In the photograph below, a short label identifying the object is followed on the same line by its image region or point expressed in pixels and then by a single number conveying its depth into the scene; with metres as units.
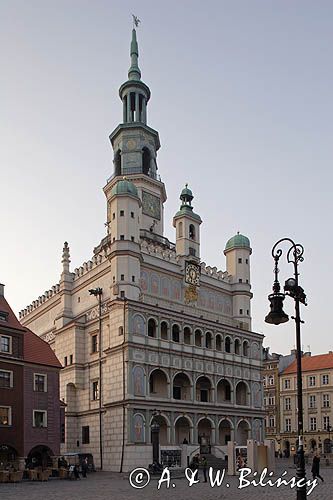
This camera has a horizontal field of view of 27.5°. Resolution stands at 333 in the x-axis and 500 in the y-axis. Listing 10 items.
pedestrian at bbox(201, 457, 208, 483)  44.80
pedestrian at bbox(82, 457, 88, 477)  52.59
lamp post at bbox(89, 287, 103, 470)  64.94
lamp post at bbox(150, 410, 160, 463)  59.22
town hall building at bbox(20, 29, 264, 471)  63.94
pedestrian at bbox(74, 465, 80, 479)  48.81
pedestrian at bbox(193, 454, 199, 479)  45.30
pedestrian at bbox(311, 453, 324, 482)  40.16
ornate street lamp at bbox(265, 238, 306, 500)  18.70
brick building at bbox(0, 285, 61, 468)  51.81
